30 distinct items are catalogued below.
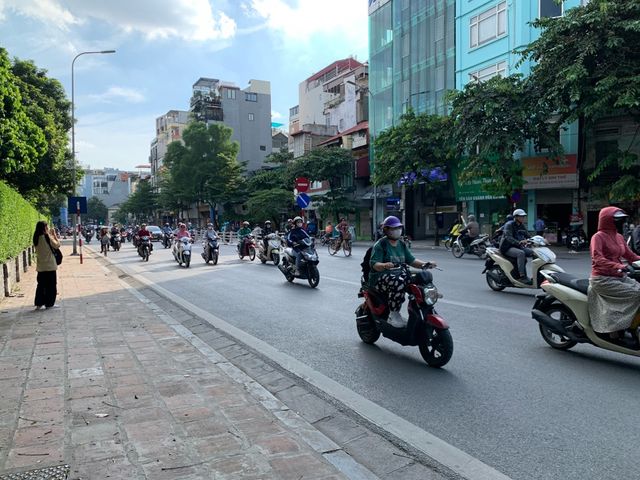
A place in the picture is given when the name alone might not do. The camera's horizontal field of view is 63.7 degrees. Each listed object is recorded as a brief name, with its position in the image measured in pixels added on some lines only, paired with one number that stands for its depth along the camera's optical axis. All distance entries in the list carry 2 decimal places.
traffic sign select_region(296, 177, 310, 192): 18.86
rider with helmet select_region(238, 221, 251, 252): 20.38
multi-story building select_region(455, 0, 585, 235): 25.25
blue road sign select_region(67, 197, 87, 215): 23.02
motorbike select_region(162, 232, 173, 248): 33.62
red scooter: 5.29
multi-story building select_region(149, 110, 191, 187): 93.56
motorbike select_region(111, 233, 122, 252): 30.41
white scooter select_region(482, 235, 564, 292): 9.12
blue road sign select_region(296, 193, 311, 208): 18.69
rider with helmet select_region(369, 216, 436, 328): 5.77
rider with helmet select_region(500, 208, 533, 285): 10.22
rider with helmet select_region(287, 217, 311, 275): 12.66
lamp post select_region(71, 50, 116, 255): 27.00
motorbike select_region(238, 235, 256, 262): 20.27
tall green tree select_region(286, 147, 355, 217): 39.69
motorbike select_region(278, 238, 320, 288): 12.34
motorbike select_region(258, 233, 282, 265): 18.05
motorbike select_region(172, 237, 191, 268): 18.05
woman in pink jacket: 5.18
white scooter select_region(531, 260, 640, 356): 5.41
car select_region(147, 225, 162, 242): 41.95
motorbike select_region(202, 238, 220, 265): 19.19
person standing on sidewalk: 9.09
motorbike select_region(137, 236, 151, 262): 21.92
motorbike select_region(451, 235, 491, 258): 19.28
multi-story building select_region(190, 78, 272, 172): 70.94
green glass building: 32.69
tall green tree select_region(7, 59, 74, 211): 23.83
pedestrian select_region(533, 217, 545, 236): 23.82
